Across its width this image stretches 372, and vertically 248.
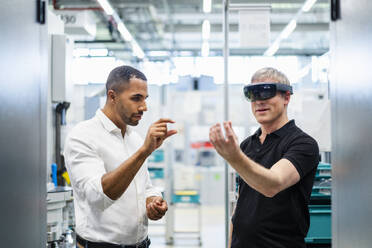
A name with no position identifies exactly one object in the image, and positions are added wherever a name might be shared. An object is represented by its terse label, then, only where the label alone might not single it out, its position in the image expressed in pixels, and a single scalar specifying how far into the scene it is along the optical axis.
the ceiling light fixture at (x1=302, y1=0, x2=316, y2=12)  4.29
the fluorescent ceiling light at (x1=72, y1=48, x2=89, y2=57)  11.82
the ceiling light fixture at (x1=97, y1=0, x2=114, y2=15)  4.86
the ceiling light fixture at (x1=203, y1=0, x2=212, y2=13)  4.63
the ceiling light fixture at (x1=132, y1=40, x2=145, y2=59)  8.02
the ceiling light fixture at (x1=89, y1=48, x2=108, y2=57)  11.91
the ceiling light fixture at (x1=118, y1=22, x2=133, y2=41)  6.53
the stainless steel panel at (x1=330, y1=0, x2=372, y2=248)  1.38
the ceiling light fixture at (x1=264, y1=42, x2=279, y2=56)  6.92
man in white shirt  1.51
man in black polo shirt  1.51
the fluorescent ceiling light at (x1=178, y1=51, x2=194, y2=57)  12.77
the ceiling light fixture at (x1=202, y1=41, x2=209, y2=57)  8.12
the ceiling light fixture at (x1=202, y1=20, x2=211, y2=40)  6.46
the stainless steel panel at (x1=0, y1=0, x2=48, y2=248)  1.35
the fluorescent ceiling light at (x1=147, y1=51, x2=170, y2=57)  12.27
